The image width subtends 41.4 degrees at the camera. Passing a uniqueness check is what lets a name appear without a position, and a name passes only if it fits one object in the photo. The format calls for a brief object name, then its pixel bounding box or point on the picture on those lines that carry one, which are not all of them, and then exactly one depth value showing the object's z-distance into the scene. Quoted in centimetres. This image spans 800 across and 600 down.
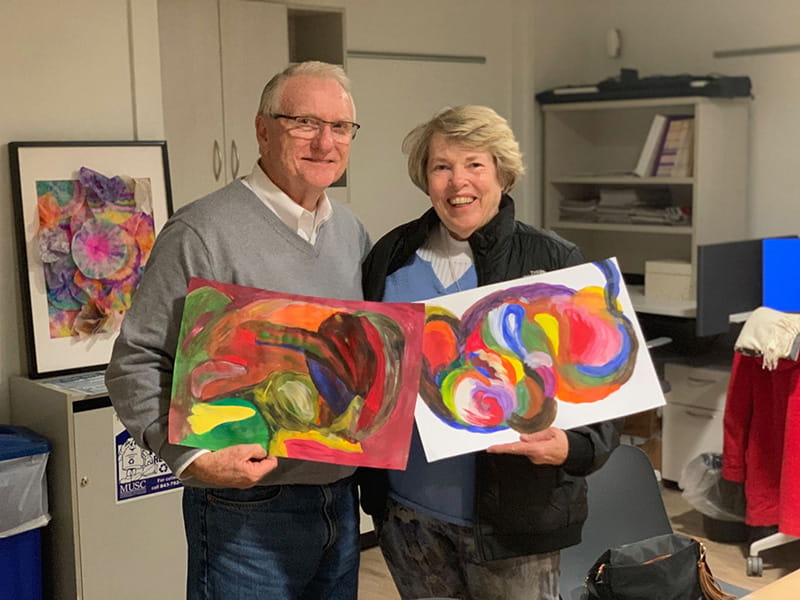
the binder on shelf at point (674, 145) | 460
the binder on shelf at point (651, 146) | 468
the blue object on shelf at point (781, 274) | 411
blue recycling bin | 291
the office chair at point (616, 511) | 256
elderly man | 172
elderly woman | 180
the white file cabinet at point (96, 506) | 298
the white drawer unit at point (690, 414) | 440
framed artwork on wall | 311
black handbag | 179
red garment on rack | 366
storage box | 457
